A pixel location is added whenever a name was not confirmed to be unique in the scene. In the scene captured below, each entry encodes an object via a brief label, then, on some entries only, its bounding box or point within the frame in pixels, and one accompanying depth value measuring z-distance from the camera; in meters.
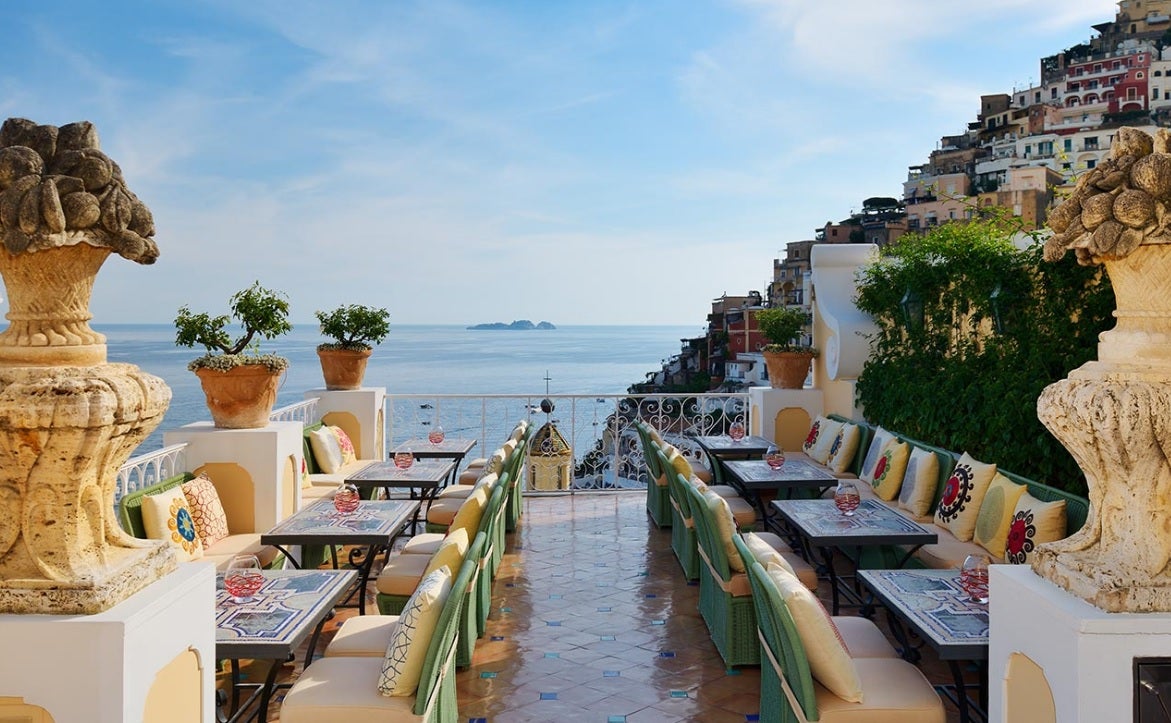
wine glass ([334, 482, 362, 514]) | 4.97
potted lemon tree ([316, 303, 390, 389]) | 8.49
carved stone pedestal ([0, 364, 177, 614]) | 1.93
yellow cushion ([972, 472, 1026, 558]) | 4.67
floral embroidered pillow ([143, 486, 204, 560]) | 4.49
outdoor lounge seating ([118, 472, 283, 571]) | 4.43
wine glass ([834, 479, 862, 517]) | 4.91
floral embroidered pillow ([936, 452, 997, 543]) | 5.12
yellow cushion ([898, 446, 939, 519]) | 5.84
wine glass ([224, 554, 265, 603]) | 3.42
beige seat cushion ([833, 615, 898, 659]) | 3.43
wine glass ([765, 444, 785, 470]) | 6.51
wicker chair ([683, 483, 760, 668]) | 4.21
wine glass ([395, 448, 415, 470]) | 6.57
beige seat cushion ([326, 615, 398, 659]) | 3.51
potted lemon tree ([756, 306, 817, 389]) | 8.87
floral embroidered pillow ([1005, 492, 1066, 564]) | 4.20
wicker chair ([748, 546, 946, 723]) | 2.86
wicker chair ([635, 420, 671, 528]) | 7.05
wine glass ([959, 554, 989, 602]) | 3.43
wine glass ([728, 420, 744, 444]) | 8.16
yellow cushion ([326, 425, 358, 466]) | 8.00
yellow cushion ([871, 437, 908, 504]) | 6.32
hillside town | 40.53
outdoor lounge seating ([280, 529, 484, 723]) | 2.90
